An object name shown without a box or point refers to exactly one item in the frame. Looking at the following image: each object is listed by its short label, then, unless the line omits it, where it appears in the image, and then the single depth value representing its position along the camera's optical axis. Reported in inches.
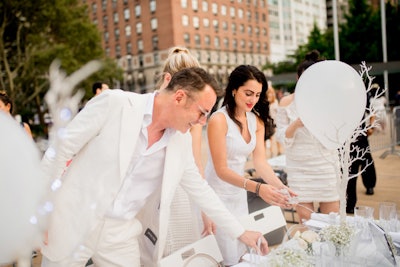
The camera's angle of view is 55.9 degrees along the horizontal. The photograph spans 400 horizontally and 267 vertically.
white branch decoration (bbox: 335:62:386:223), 68.5
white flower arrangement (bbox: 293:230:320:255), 66.4
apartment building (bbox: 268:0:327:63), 2412.6
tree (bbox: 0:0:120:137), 700.0
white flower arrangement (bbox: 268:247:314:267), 57.0
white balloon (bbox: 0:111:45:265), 26.7
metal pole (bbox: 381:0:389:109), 757.7
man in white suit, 59.9
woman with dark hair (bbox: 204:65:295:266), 89.8
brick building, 1907.5
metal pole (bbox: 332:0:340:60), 485.9
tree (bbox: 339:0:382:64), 959.6
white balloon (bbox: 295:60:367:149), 83.6
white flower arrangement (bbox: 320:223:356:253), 62.1
